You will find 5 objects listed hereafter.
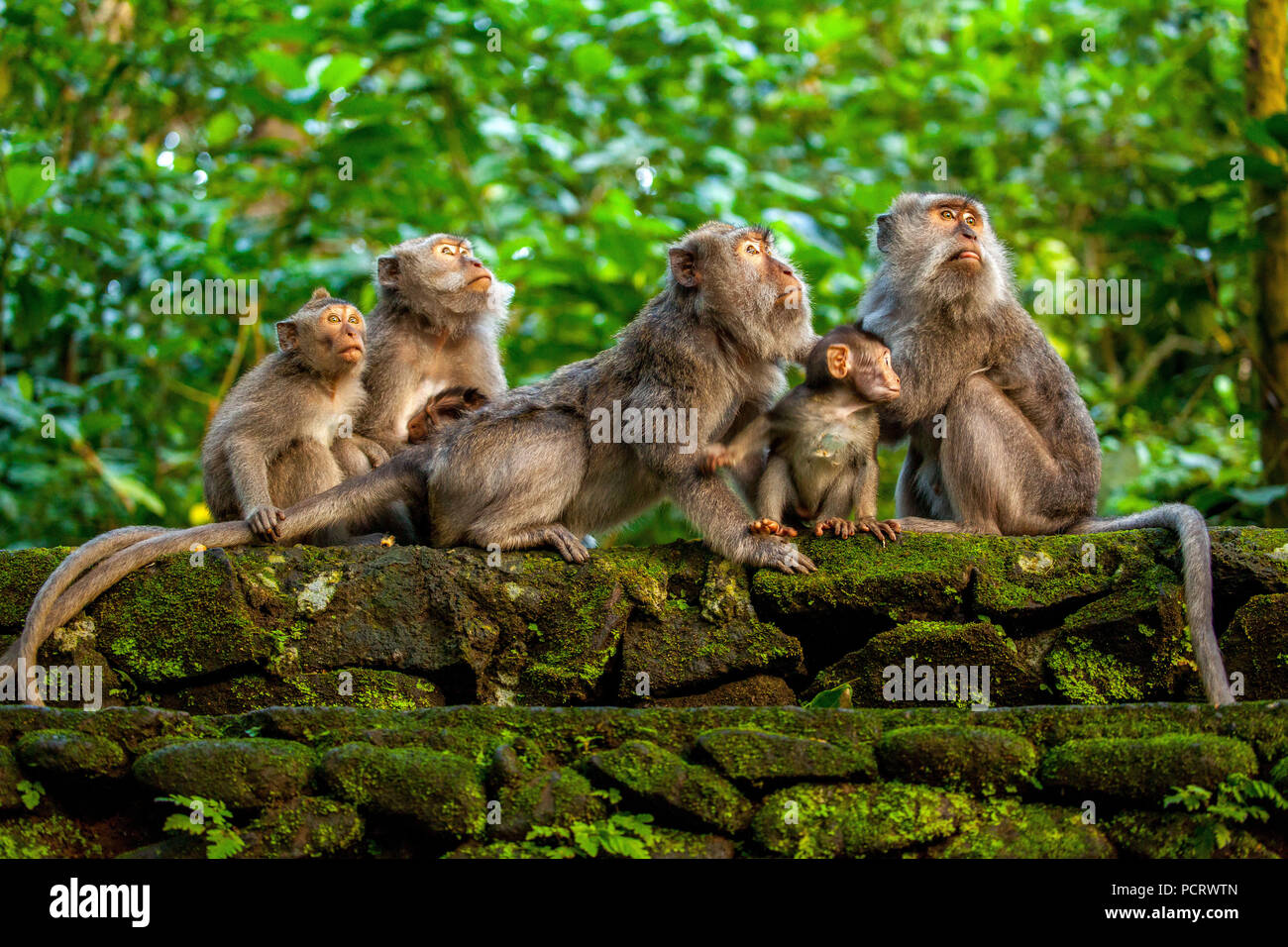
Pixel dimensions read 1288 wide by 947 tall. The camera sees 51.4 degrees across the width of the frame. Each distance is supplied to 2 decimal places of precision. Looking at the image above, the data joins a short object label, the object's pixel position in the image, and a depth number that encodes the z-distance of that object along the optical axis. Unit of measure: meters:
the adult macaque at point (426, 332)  7.23
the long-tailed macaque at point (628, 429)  6.07
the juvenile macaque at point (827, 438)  6.15
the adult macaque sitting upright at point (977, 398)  6.35
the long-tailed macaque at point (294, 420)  6.48
